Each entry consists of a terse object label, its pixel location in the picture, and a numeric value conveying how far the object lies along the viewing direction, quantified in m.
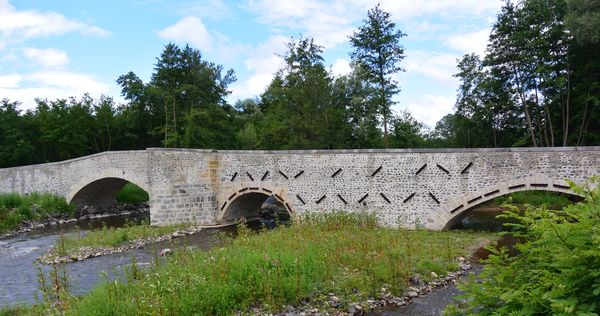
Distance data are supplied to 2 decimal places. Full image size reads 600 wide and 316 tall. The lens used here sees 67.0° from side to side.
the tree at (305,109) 33.84
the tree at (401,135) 34.66
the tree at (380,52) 30.89
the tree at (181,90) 40.66
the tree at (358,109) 35.59
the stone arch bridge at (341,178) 16.77
